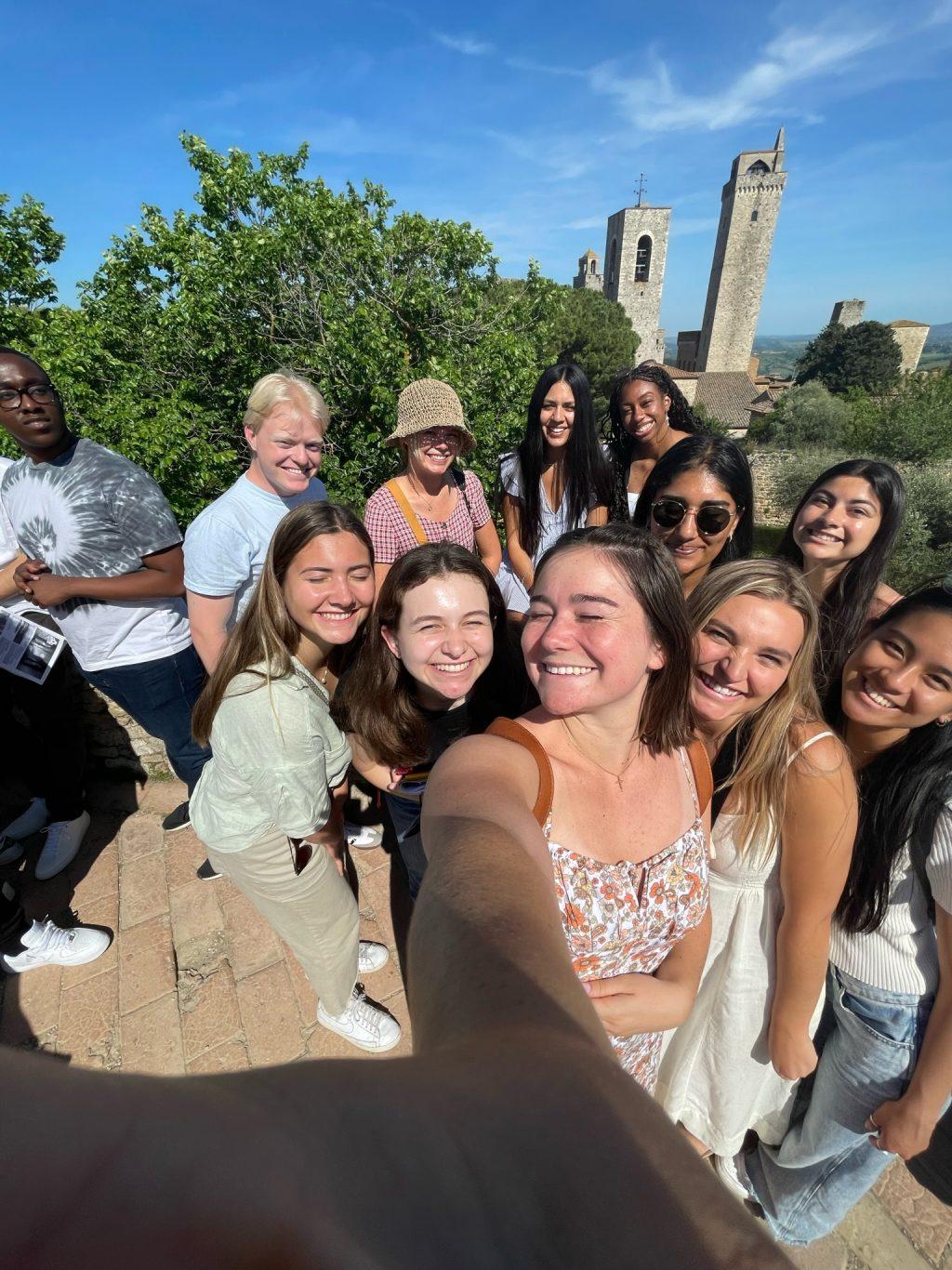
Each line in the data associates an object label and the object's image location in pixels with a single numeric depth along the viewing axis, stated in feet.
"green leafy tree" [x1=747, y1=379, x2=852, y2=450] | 89.97
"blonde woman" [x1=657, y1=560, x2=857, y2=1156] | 4.72
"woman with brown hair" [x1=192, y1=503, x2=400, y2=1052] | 5.70
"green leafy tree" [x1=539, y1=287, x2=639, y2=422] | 95.14
